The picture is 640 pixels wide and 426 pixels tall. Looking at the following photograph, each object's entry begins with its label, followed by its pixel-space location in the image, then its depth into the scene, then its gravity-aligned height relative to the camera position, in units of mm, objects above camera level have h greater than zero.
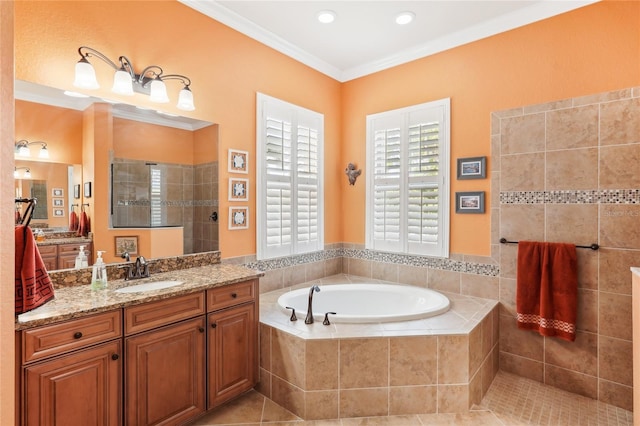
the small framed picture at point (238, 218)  2881 -61
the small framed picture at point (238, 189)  2871 +193
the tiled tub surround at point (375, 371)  2180 -1066
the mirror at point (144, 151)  1955 +428
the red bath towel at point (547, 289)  2494 -606
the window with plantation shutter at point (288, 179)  3141 +328
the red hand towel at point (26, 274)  1419 -278
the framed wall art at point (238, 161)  2879 +442
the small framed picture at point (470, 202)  2990 +82
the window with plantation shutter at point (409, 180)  3227 +320
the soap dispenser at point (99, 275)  1941 -387
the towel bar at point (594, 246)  2432 -261
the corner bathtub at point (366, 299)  3078 -857
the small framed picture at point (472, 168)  2959 +394
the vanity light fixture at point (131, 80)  2006 +882
